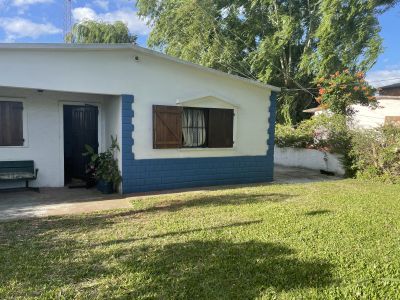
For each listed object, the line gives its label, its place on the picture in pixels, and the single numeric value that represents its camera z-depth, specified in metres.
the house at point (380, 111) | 16.12
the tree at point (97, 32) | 26.14
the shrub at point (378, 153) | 9.31
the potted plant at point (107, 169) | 7.69
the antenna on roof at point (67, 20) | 25.16
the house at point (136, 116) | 6.87
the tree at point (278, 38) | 17.34
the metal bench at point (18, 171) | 7.52
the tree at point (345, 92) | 13.57
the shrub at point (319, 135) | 11.27
